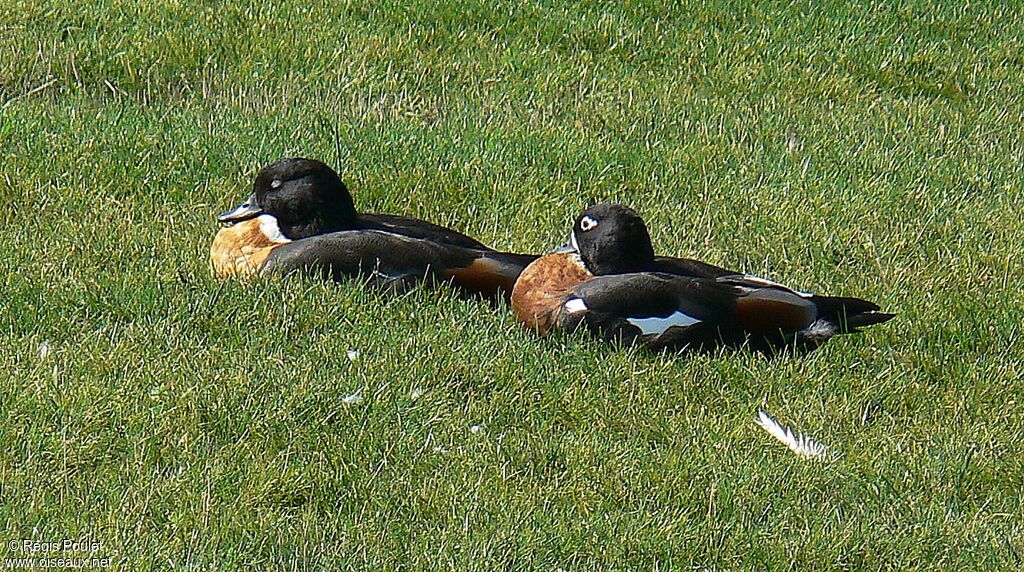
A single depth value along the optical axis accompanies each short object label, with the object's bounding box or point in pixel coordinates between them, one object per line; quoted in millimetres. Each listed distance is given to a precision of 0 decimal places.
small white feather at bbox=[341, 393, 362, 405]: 10130
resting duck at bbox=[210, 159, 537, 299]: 11969
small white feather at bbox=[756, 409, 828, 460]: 10109
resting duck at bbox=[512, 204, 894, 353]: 11164
